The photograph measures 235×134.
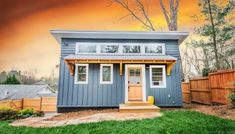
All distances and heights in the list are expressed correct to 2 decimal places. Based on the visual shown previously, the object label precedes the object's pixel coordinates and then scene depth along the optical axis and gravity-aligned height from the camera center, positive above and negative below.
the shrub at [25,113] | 7.95 -1.57
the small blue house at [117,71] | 9.35 +0.62
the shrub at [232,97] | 6.80 -0.64
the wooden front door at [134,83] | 9.59 -0.10
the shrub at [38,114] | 8.40 -1.67
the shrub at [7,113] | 7.61 -1.51
